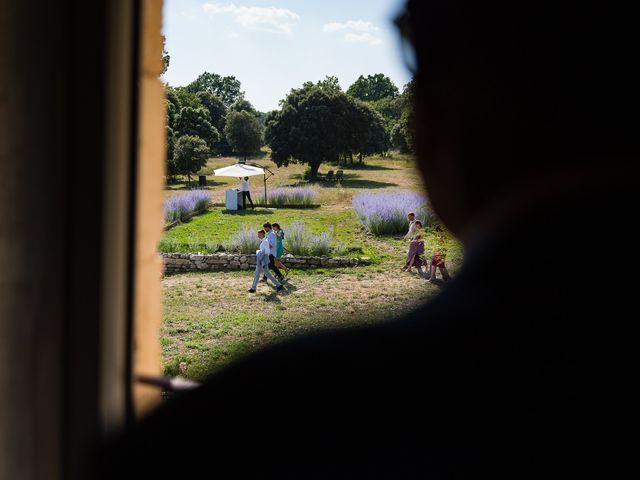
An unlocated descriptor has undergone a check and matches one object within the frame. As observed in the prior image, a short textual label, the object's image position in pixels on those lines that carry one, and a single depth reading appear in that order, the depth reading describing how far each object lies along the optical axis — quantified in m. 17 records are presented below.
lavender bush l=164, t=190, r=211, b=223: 19.97
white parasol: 23.31
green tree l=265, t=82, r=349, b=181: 33.53
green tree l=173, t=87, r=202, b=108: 39.39
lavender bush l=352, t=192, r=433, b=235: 17.98
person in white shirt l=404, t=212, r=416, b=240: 13.69
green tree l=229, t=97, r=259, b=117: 52.88
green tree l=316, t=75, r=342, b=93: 46.79
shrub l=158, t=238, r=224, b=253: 15.54
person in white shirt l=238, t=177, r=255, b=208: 23.00
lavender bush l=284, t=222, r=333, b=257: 15.11
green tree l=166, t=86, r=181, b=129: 35.29
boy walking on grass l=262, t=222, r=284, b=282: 12.84
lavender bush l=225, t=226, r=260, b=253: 15.53
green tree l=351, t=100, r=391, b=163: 35.28
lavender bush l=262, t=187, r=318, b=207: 23.83
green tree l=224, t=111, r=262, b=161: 44.75
